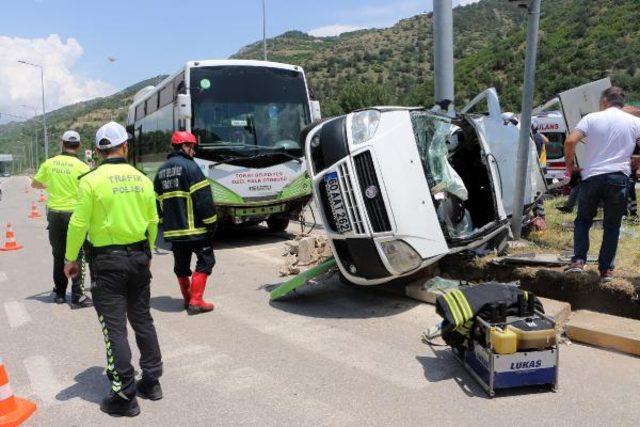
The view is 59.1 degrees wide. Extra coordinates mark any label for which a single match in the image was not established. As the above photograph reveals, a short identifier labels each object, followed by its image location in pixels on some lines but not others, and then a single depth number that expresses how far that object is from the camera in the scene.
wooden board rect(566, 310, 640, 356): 4.36
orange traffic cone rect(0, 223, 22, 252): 10.73
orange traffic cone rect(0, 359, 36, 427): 3.42
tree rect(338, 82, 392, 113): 43.16
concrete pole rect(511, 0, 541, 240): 6.52
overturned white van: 5.20
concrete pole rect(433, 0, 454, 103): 8.41
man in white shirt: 5.02
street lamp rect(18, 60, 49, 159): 50.35
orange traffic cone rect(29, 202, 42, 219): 17.30
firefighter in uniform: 5.76
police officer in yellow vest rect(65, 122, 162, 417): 3.62
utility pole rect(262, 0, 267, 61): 22.81
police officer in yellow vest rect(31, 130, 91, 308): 6.44
